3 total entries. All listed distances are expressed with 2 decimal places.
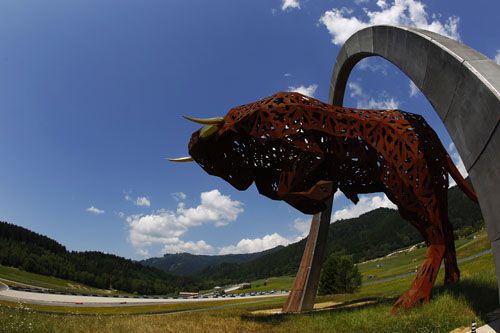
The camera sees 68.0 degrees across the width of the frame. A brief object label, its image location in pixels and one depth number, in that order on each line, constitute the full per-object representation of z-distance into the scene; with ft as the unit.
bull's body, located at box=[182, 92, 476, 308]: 31.19
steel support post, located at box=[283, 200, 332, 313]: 47.62
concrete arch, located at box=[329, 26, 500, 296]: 18.97
